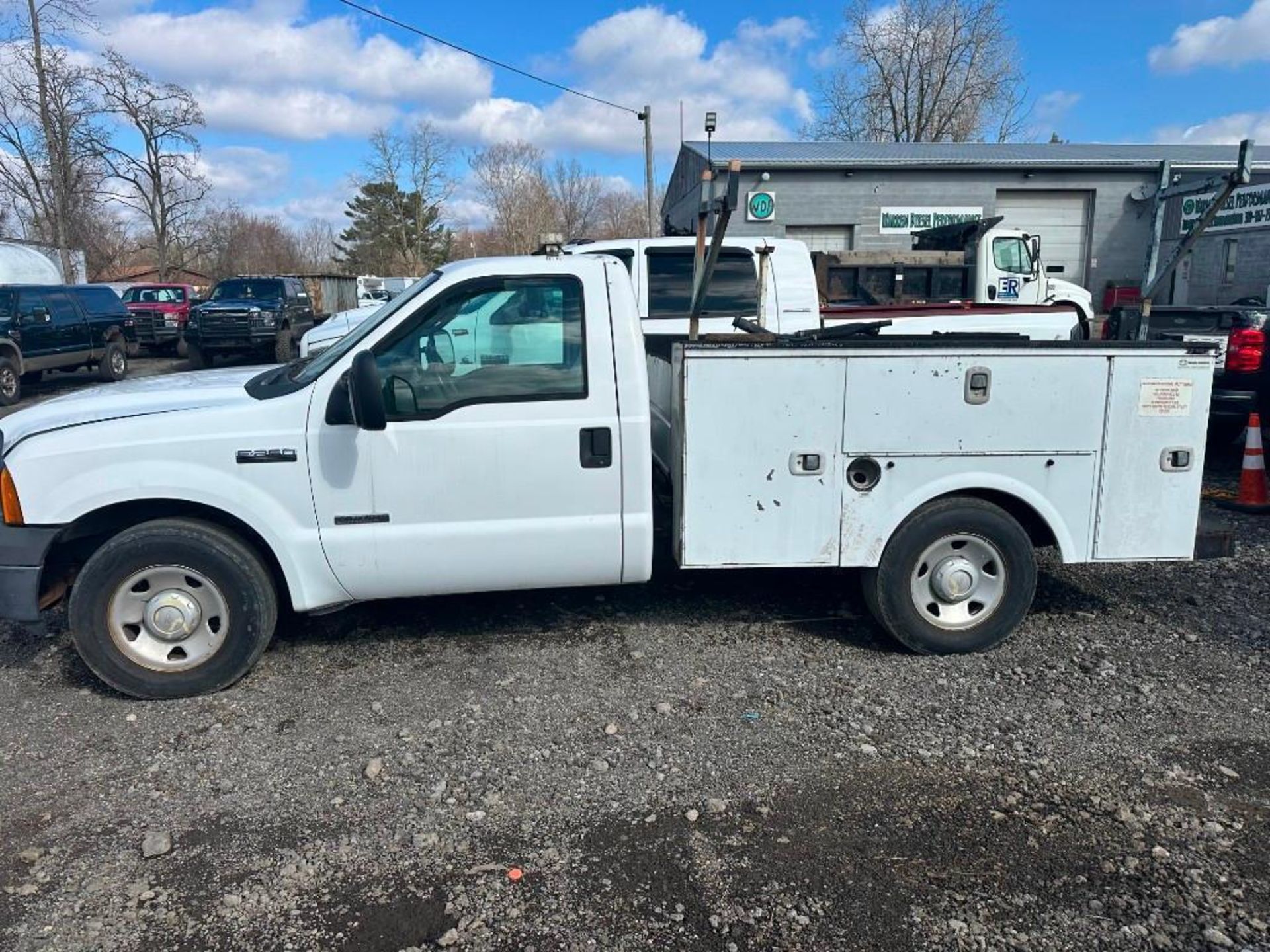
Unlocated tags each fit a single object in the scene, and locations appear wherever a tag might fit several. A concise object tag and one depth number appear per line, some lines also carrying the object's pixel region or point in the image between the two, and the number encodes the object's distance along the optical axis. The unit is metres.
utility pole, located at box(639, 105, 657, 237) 27.44
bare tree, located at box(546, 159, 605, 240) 58.12
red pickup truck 24.89
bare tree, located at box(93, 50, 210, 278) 41.59
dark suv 16.16
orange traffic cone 7.44
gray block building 25.75
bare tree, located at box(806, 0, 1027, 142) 42.34
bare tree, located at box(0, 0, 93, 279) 30.77
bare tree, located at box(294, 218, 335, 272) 75.12
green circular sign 25.64
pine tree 63.56
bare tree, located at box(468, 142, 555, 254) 53.03
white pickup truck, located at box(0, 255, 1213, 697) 4.20
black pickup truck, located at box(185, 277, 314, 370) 20.30
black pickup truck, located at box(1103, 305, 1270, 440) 8.30
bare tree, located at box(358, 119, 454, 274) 63.16
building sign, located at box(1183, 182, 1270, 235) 21.70
